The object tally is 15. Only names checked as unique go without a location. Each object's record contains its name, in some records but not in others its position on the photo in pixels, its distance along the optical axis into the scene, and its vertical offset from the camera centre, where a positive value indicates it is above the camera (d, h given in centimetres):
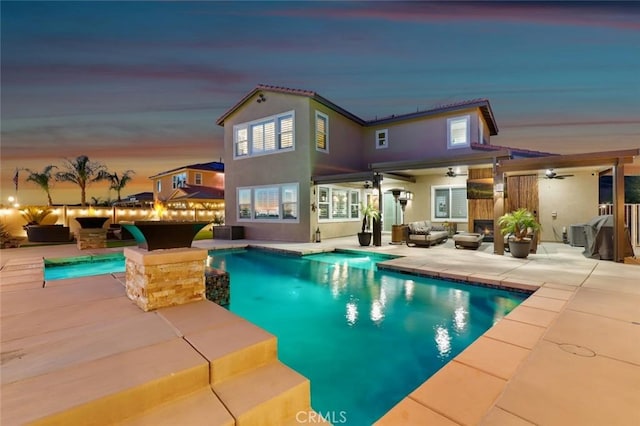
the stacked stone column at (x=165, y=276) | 287 -69
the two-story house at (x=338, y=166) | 1218 +197
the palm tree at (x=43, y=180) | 1700 +205
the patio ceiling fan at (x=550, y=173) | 925 +99
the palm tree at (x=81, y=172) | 2012 +290
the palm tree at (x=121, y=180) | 2878 +327
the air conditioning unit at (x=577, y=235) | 1019 -117
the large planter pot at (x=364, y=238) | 1106 -119
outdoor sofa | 1084 -111
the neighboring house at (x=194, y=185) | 2014 +241
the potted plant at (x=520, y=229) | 820 -74
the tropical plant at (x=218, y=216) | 1736 -37
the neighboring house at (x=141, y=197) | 3388 +192
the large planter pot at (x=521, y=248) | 820 -125
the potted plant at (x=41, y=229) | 1146 -61
